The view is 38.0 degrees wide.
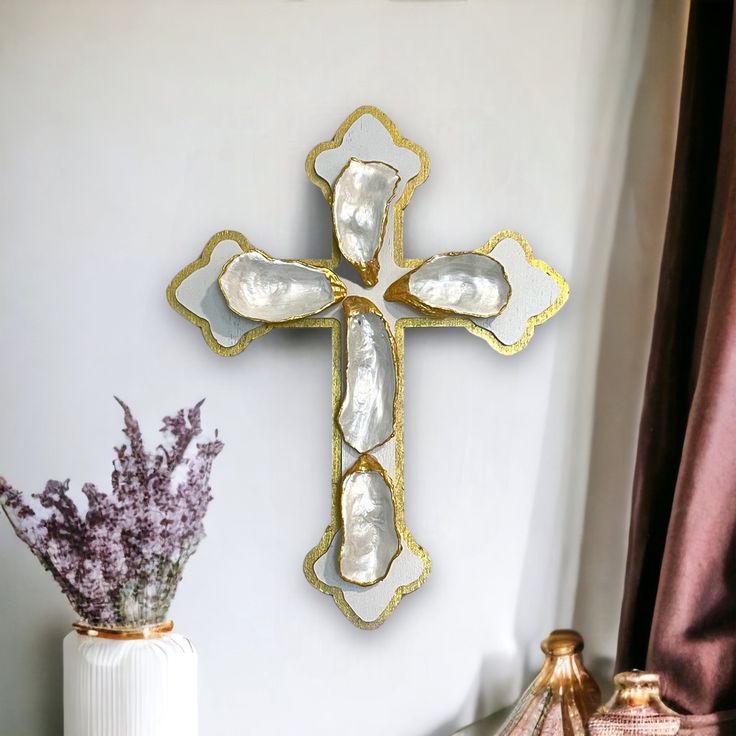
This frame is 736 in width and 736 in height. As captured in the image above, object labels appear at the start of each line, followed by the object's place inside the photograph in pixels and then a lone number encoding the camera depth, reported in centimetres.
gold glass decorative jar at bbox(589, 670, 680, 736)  143
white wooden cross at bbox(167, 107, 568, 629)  168
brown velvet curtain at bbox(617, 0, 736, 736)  148
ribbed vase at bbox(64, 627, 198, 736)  145
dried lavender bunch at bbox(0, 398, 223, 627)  144
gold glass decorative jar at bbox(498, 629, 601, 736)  156
